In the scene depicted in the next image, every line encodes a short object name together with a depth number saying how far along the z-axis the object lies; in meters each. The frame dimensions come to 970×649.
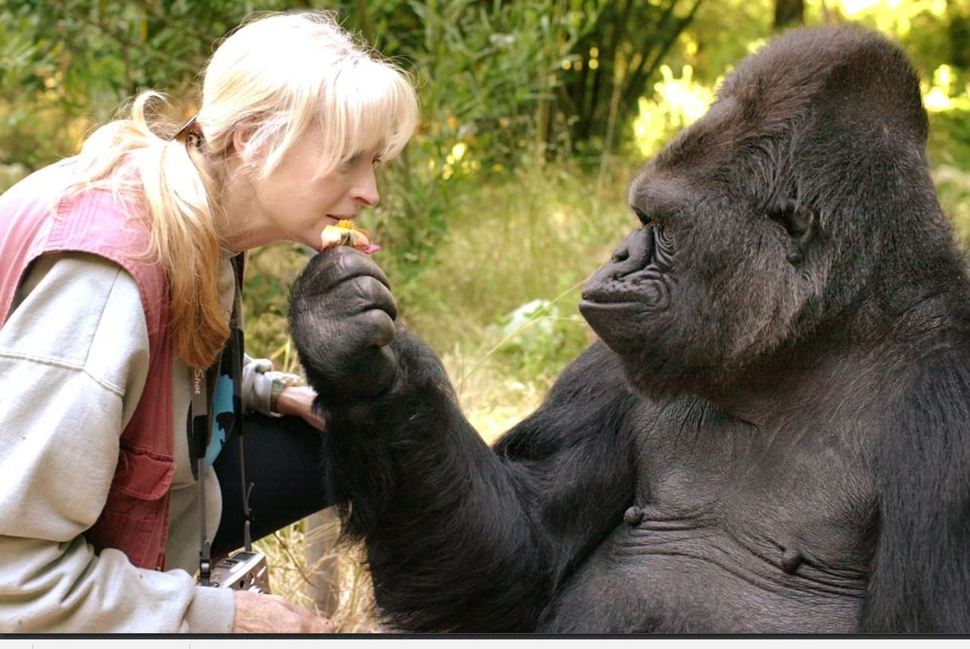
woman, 2.12
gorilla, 2.31
